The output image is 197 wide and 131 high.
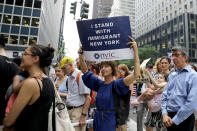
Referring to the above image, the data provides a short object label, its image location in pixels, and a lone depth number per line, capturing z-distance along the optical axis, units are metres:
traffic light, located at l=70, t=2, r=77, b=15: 8.46
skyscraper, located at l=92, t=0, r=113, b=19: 158.38
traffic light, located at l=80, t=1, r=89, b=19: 7.45
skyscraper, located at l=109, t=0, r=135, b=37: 113.00
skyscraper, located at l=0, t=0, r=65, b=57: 28.73
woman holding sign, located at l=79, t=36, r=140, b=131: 2.33
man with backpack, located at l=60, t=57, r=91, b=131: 3.21
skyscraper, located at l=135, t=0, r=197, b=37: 48.84
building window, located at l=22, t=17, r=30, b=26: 30.01
